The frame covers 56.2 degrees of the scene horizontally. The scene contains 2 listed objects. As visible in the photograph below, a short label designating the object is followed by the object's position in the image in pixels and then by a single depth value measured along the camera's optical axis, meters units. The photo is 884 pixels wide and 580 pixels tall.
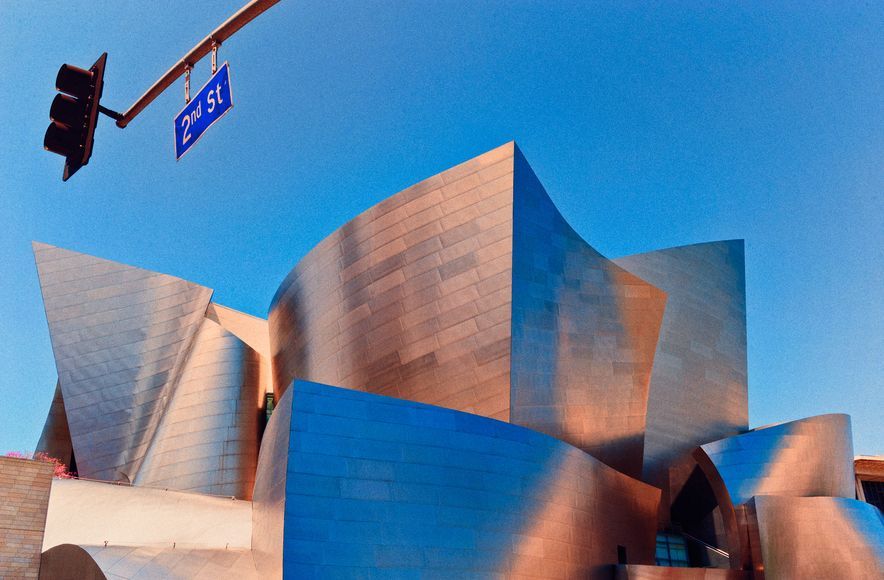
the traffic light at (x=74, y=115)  6.97
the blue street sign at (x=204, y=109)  7.34
